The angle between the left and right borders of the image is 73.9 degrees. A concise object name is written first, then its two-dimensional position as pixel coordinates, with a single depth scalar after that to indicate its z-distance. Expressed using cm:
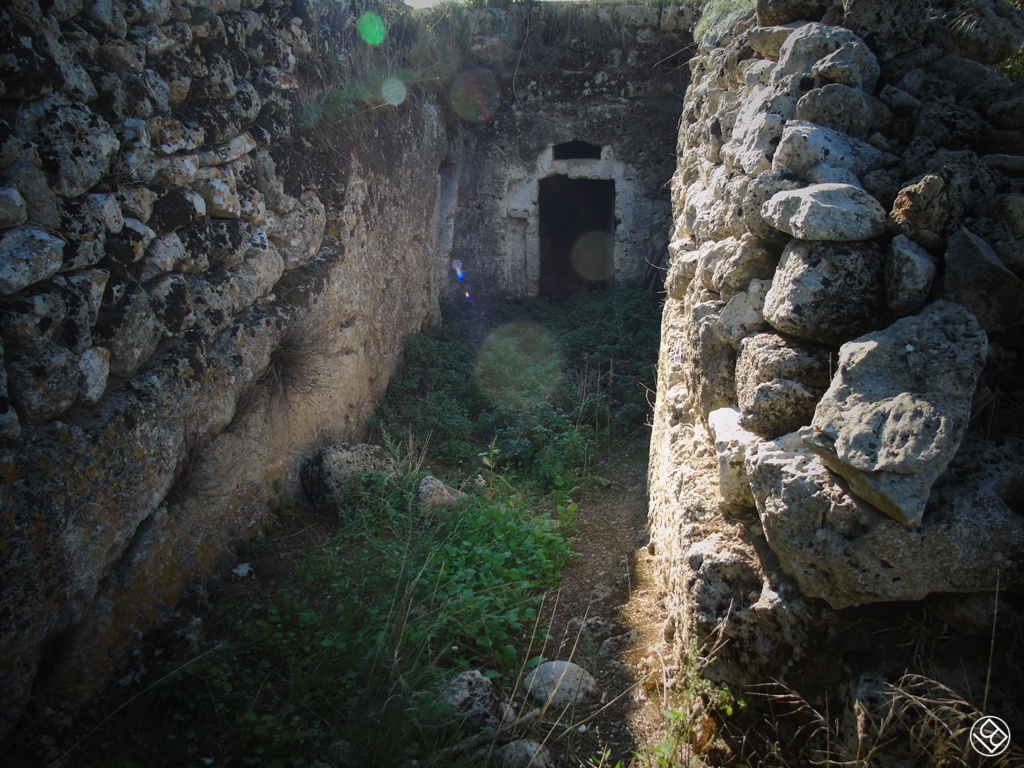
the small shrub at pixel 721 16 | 446
